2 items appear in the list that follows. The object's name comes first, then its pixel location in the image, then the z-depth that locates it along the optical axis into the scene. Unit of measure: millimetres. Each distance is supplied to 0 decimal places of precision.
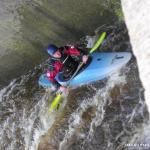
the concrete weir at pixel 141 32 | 4680
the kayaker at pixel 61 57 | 6639
